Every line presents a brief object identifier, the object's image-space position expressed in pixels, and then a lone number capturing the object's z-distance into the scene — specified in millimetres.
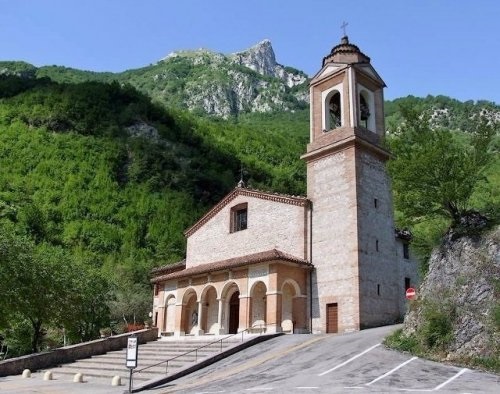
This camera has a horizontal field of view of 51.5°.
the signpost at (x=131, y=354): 16656
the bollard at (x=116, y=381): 18906
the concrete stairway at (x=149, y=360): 20859
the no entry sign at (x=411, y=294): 21417
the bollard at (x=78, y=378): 20303
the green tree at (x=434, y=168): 21688
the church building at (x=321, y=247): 26281
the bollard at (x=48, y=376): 21298
